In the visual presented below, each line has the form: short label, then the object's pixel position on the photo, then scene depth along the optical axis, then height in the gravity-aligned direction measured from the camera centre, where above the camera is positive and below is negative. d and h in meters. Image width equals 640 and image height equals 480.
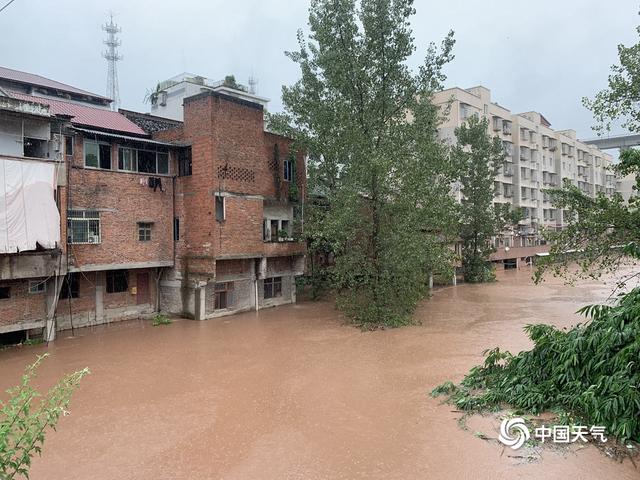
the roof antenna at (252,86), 37.49 +13.69
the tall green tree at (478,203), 32.25 +2.99
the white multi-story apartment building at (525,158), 41.31 +10.03
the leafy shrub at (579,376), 7.35 -2.54
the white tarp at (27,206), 13.02 +1.43
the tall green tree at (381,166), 17.83 +3.17
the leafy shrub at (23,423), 3.20 -1.24
